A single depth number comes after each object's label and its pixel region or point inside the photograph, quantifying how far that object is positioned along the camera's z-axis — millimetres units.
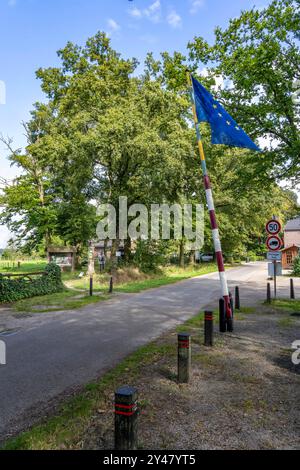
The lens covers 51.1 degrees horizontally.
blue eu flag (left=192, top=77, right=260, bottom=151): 8531
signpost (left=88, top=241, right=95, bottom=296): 24719
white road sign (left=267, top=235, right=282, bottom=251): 13023
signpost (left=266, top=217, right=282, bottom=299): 13016
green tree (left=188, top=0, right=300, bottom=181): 11695
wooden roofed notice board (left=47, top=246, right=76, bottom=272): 28844
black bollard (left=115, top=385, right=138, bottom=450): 3184
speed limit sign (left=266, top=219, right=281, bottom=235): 12980
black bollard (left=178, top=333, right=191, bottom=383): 5332
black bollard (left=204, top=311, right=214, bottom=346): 7418
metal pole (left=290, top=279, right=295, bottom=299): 15157
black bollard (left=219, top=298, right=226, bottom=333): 8656
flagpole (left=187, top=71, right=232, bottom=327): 8250
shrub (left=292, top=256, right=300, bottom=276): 28650
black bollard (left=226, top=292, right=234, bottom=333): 8727
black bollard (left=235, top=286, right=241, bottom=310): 12221
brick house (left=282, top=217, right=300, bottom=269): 40522
